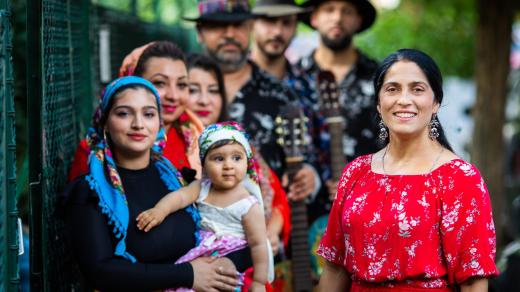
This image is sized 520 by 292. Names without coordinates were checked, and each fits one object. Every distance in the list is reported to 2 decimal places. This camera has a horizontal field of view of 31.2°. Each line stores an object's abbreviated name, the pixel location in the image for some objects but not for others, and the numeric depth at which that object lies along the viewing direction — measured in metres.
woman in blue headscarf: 3.92
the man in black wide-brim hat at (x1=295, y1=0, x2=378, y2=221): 6.45
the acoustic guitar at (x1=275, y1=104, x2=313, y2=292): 5.70
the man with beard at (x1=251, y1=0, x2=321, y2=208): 6.69
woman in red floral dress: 3.57
